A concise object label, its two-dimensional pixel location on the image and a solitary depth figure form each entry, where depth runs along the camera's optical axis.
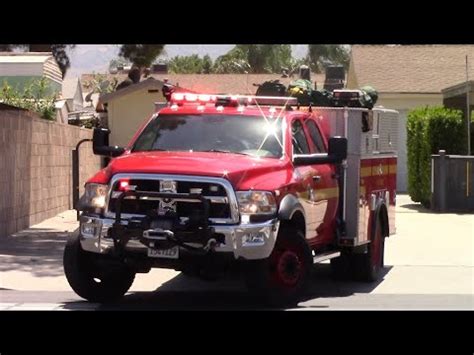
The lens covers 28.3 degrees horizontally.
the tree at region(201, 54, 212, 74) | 85.04
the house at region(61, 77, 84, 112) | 44.16
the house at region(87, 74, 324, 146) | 27.78
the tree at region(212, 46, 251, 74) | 79.21
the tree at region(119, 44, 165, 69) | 24.84
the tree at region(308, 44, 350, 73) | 92.75
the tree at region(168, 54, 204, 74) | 87.81
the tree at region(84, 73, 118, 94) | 48.53
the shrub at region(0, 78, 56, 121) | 25.94
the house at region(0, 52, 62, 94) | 30.34
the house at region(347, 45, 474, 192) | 29.80
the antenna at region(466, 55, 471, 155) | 22.39
